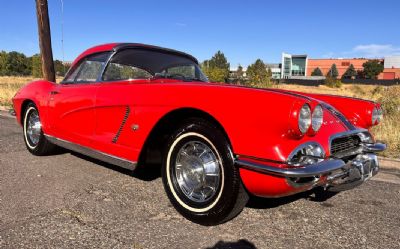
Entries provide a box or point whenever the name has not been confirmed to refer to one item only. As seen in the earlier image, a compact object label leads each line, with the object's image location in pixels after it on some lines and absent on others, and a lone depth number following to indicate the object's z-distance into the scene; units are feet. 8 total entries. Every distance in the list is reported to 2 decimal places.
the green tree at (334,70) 324.62
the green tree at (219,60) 229.86
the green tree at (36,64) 145.26
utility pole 28.32
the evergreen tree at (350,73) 316.81
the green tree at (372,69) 293.84
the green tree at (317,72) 339.24
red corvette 7.62
